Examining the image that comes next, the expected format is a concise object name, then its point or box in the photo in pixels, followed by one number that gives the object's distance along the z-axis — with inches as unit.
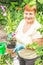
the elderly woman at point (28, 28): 70.2
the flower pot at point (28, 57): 71.9
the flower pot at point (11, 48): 78.5
